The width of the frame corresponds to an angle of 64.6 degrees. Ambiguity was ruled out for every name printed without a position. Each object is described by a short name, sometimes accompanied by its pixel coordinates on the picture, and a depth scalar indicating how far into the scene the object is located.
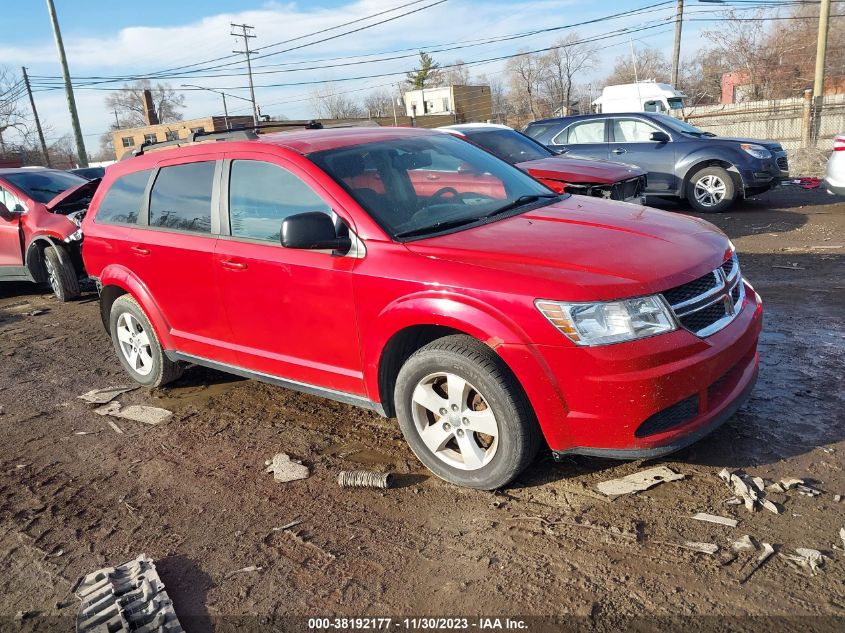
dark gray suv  10.85
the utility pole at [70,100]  22.09
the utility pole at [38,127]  46.81
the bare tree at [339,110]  72.06
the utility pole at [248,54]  52.09
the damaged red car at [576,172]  7.78
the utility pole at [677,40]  31.11
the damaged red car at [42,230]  8.38
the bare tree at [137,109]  78.56
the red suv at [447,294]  2.92
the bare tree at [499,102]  68.32
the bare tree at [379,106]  72.75
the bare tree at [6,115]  51.06
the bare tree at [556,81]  64.50
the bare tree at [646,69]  57.10
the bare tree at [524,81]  65.56
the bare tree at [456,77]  75.93
